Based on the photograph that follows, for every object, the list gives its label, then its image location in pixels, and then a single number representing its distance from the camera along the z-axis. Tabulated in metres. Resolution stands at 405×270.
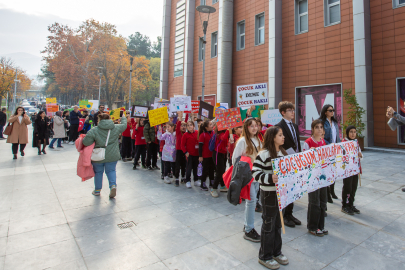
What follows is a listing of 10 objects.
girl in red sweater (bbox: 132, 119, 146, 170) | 9.00
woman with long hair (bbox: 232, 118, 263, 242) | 3.98
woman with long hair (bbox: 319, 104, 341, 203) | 5.29
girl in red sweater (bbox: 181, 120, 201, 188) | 6.88
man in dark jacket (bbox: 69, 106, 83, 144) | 15.06
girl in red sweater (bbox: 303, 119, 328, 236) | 4.06
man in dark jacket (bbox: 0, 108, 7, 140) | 17.23
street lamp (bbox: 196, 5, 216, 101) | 14.11
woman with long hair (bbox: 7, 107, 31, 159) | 10.48
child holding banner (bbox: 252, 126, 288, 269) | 3.29
